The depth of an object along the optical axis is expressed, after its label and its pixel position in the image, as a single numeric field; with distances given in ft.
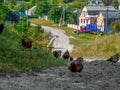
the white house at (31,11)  343.48
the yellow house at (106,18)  258.94
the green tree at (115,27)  210.98
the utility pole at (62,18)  300.50
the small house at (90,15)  298.56
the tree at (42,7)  318.94
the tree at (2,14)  61.65
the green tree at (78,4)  343.98
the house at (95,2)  432.17
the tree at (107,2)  398.85
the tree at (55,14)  296.16
